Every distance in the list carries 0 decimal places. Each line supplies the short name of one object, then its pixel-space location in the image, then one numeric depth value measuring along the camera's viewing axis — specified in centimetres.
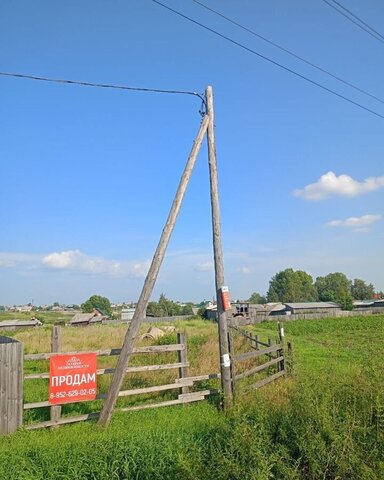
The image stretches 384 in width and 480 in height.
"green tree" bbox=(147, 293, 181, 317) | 11381
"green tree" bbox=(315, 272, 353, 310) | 12561
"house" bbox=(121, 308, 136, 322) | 9392
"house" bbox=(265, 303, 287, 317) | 9700
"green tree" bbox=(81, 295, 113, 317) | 14850
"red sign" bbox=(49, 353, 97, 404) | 681
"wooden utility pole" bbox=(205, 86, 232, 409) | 771
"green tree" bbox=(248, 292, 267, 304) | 17660
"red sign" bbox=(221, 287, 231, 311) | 779
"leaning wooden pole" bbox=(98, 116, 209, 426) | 680
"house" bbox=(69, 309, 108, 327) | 7734
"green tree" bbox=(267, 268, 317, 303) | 13625
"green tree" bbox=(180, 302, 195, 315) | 13618
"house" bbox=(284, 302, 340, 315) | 9112
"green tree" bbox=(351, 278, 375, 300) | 14225
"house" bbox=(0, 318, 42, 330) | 7275
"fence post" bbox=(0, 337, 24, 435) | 638
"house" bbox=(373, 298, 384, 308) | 10094
